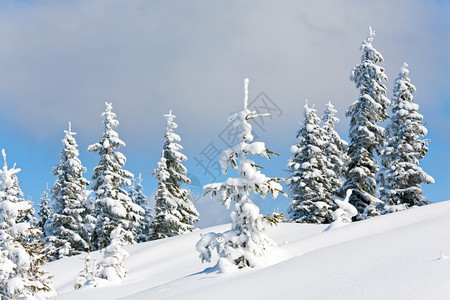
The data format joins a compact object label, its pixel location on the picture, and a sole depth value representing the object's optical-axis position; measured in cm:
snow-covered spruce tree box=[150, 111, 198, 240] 3108
